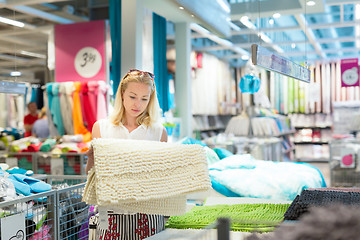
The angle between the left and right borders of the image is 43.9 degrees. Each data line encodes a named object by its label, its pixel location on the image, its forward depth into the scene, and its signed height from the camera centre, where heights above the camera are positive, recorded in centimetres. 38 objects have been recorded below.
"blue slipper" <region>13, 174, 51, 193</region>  271 -41
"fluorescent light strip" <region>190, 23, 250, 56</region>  733 +143
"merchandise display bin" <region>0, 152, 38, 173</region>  602 -55
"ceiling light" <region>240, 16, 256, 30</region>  611 +130
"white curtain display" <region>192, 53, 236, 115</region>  970 +67
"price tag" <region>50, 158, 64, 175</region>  585 -64
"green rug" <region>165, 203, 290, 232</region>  206 -53
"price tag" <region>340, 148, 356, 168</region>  683 -70
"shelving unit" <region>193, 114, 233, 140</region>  975 -23
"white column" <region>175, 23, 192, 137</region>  682 +63
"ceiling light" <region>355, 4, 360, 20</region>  703 +166
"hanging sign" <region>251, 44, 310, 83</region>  344 +45
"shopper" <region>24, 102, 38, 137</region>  792 -4
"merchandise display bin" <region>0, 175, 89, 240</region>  249 -60
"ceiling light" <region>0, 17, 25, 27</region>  654 +145
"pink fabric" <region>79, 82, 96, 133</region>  646 +14
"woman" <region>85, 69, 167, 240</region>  225 -5
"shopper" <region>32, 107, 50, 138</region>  737 -18
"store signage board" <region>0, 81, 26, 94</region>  477 +34
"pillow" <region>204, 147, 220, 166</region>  516 -49
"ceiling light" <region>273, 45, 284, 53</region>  934 +141
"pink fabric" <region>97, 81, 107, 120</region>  637 +21
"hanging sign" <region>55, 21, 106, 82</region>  690 +104
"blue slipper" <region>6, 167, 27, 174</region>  320 -38
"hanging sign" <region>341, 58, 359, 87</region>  1012 +89
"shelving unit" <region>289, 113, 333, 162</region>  1300 -66
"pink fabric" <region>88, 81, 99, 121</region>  641 +33
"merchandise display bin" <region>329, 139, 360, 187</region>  685 -84
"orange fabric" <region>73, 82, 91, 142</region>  643 +2
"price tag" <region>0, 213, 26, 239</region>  224 -56
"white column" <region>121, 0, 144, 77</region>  475 +87
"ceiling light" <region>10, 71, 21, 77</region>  595 +61
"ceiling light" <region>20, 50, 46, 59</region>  915 +131
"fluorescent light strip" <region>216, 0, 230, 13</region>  538 +136
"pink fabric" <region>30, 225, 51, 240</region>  264 -70
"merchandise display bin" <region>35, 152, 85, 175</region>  579 -60
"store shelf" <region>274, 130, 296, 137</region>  1129 -50
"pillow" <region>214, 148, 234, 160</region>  564 -49
